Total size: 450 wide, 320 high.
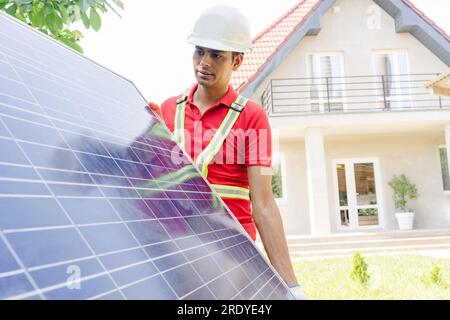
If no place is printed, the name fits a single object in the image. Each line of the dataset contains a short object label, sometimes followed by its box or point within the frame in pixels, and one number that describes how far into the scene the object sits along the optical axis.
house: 13.41
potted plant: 12.84
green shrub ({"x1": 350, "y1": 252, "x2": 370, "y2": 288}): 6.51
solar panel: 0.52
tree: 2.54
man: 1.73
